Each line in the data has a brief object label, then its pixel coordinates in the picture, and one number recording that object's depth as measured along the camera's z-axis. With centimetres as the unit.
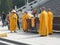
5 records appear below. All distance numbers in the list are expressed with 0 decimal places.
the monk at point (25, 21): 1156
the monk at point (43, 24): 940
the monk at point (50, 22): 993
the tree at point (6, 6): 3620
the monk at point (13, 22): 1138
